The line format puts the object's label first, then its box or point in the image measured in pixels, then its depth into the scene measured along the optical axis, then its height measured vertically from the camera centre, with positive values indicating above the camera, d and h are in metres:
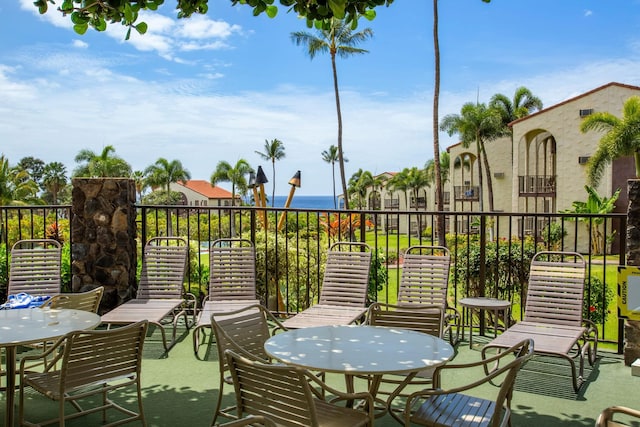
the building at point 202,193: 83.50 +2.25
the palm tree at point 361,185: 84.69 +3.12
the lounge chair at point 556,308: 5.02 -0.92
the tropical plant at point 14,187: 37.72 +1.60
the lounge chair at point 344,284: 5.79 -0.79
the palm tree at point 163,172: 74.56 +4.37
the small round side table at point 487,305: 5.43 -0.90
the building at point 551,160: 32.03 +2.80
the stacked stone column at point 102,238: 6.84 -0.35
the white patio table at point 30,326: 3.59 -0.77
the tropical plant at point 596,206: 31.33 -0.04
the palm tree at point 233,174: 74.88 +4.13
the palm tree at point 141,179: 71.97 +3.43
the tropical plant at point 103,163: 56.59 +4.27
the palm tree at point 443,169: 66.31 +4.21
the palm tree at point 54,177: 79.06 +3.99
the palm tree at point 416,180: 73.75 +3.25
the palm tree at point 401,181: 75.75 +3.18
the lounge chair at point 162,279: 6.31 -0.79
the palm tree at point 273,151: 74.25 +6.89
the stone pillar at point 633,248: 5.15 -0.37
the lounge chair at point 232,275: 6.31 -0.73
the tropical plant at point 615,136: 26.30 +3.07
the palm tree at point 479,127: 41.62 +5.52
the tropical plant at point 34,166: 98.25 +6.94
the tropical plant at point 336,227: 17.38 -0.63
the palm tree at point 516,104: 46.41 +8.08
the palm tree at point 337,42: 37.41 +10.34
